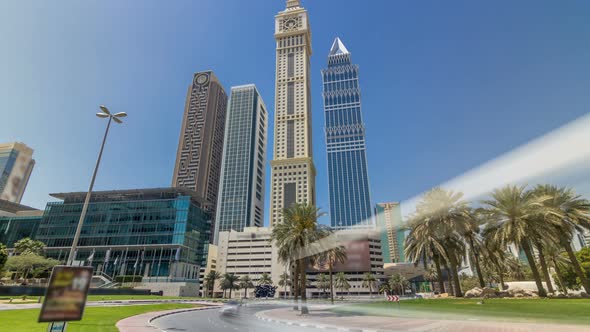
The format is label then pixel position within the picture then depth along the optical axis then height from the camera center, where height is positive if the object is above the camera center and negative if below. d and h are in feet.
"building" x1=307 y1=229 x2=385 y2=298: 389.19 +17.91
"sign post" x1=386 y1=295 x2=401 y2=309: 99.95 -5.61
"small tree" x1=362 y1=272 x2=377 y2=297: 355.56 +0.08
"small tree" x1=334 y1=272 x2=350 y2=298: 354.74 -1.00
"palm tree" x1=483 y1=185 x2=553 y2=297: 96.90 +20.26
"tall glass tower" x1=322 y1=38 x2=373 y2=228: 595.88 +120.48
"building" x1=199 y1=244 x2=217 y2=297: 409.90 +23.29
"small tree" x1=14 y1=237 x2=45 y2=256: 230.52 +27.25
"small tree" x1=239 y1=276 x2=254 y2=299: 341.21 -2.88
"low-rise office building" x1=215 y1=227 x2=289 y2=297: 398.01 +34.54
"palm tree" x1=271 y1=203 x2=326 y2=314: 100.53 +16.02
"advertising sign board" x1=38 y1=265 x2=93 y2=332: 24.27 -1.04
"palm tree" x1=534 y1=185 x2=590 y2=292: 94.87 +20.38
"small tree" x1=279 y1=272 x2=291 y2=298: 333.09 +1.38
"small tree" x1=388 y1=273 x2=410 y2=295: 361.18 -1.17
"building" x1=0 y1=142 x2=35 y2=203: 500.74 +189.35
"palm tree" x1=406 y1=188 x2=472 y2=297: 112.68 +20.08
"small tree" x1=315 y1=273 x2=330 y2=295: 351.87 -0.92
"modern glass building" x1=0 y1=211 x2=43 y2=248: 338.13 +60.35
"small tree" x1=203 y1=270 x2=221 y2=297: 348.04 +1.71
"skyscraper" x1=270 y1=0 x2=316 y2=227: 497.05 +299.06
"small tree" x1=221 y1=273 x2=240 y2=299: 319.84 -0.60
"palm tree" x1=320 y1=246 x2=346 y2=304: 114.55 +10.09
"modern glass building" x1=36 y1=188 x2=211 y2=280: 293.02 +50.14
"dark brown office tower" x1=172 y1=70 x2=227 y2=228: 543.80 +268.98
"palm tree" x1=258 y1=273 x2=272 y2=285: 359.05 +1.63
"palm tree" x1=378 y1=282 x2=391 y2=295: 365.94 -8.27
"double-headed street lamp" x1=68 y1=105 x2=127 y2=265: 54.63 +30.98
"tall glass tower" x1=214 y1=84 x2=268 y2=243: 529.04 +216.54
